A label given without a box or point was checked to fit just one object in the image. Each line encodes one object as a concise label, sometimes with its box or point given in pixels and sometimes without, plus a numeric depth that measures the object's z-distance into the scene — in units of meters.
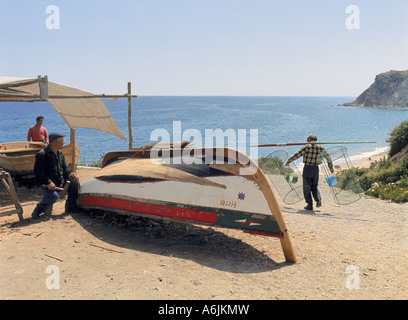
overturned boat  6.30
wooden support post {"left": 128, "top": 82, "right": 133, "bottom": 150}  13.51
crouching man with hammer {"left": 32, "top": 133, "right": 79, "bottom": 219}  7.51
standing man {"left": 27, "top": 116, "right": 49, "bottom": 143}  13.36
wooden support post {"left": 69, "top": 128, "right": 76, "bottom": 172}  11.39
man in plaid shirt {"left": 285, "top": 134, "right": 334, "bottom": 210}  10.16
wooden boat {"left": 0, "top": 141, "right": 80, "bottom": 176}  10.52
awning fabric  12.72
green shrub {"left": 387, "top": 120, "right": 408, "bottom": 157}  17.91
